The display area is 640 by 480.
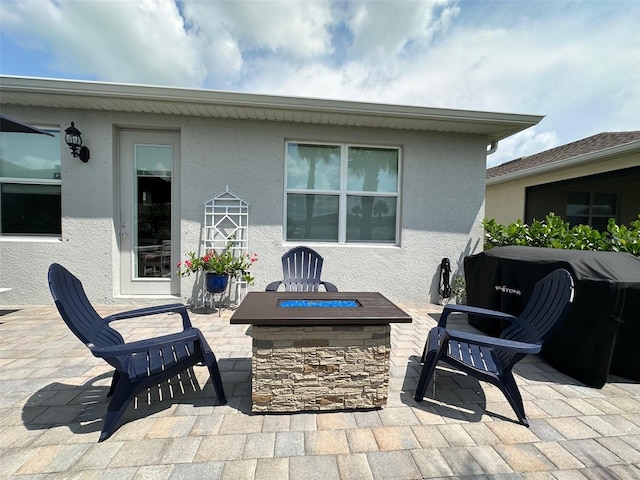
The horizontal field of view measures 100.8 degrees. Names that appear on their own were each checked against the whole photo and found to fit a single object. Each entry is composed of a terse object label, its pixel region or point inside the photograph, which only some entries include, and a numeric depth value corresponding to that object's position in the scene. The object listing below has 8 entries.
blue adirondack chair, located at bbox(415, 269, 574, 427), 1.76
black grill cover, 2.17
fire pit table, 1.77
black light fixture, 3.65
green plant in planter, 3.73
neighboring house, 6.71
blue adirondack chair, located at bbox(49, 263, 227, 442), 1.59
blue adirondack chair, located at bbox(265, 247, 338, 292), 3.54
